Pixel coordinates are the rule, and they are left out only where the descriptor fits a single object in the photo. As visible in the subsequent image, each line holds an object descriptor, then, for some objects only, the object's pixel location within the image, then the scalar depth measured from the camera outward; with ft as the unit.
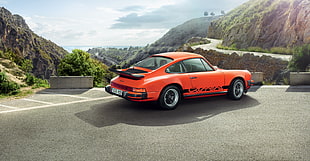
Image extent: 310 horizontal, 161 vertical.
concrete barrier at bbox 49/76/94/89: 34.86
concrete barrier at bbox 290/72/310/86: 37.32
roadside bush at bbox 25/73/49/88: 36.91
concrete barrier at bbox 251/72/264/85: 38.63
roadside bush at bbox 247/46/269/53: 103.56
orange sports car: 23.72
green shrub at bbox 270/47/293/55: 93.90
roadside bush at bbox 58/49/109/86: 44.27
